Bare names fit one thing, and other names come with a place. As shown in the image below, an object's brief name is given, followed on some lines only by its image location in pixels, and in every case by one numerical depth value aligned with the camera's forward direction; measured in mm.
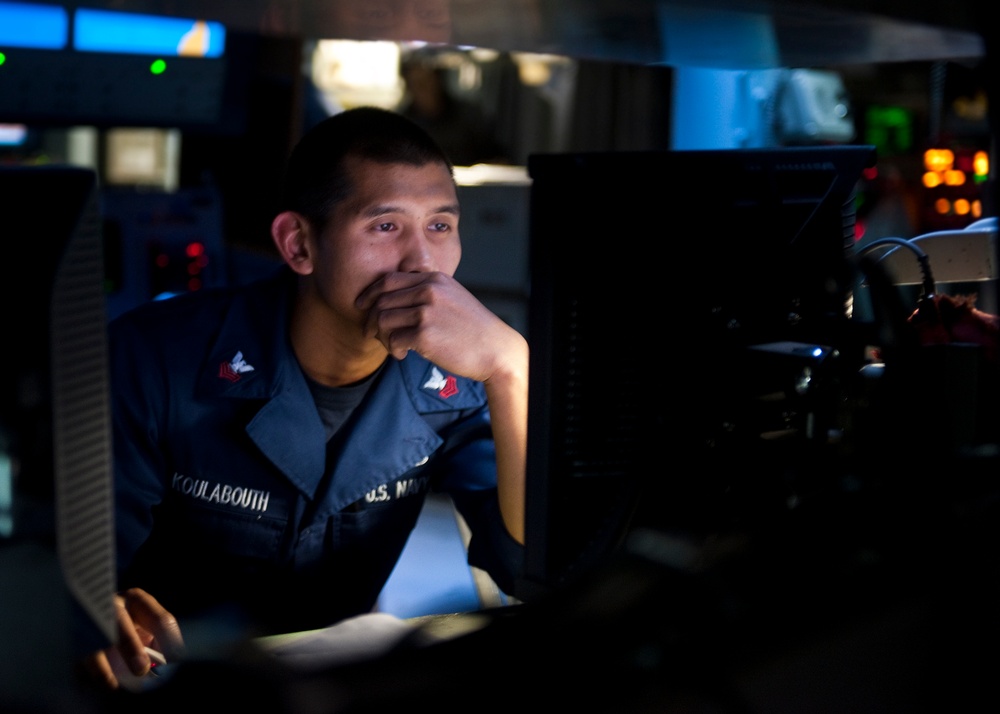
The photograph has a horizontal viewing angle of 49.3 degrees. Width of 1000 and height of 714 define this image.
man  1400
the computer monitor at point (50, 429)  594
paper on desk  884
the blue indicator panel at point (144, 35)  2459
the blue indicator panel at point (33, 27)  2356
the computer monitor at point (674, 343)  897
